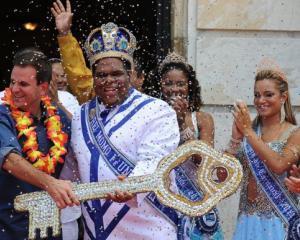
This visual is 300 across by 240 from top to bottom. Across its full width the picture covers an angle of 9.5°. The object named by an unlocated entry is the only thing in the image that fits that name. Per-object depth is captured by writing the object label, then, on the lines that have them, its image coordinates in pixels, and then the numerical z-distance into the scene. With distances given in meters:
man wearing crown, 9.35
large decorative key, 8.84
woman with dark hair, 11.28
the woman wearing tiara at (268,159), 10.70
